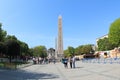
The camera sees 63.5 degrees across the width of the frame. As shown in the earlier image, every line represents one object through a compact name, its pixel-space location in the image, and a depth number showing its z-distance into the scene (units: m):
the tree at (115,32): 31.64
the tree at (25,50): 43.68
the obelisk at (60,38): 31.54
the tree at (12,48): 25.80
